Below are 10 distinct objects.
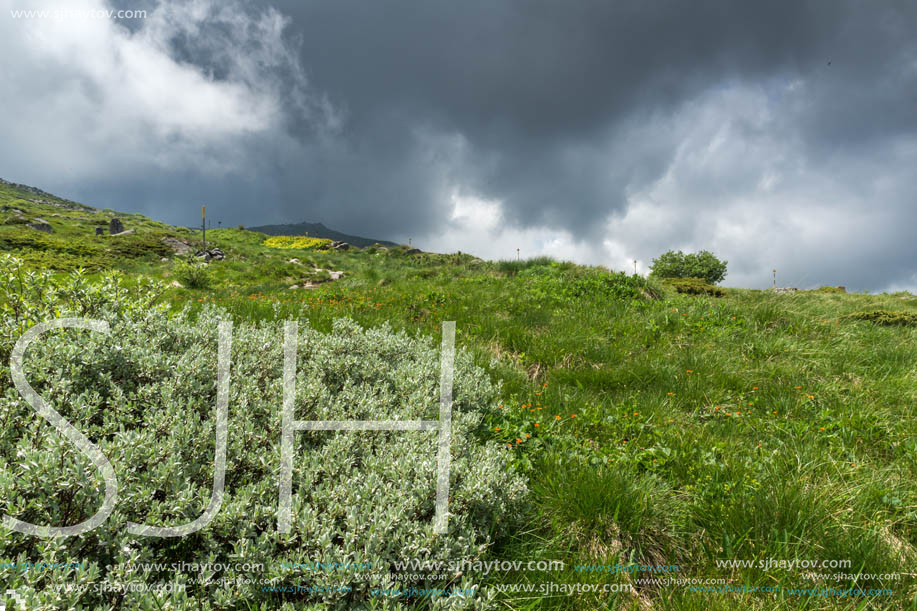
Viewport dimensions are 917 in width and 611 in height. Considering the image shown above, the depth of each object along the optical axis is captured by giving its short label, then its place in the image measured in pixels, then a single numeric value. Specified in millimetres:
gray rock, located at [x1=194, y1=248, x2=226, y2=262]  31381
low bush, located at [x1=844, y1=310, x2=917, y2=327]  8375
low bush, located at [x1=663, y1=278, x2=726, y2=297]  14469
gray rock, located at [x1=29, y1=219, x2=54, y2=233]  51062
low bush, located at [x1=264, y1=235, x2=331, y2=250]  50609
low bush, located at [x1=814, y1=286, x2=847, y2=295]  24281
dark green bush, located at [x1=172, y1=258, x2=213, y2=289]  15491
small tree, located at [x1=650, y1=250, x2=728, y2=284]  53219
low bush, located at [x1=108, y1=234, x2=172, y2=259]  28550
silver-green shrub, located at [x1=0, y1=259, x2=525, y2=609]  1752
